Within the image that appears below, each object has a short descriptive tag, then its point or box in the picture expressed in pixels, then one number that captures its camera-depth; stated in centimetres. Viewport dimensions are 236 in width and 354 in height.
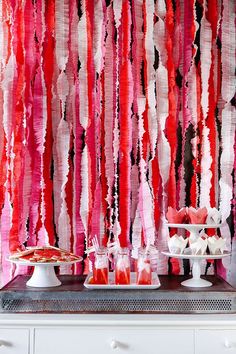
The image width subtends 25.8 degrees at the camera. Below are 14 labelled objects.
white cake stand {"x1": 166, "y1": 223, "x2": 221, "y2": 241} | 231
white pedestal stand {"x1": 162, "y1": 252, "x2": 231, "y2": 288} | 226
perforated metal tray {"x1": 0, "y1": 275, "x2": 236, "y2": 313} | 213
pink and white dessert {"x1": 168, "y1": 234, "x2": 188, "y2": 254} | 231
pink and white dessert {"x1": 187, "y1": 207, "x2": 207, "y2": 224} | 233
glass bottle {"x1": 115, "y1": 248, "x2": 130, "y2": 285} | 223
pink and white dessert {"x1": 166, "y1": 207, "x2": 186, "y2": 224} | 240
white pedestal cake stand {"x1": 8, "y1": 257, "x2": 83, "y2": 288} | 224
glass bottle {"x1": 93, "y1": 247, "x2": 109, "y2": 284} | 224
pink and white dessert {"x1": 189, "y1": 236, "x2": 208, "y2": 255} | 227
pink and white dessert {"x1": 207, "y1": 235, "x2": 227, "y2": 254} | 229
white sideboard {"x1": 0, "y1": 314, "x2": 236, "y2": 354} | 208
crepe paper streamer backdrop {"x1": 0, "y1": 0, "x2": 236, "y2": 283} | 260
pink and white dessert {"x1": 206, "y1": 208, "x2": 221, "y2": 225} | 238
